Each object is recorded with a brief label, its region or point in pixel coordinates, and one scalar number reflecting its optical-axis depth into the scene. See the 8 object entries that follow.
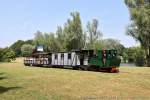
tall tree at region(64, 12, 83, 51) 39.00
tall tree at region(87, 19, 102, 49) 40.29
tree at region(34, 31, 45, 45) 51.07
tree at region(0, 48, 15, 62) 44.30
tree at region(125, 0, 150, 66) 28.80
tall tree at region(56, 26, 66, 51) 42.68
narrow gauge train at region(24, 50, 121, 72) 16.33
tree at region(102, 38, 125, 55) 74.81
